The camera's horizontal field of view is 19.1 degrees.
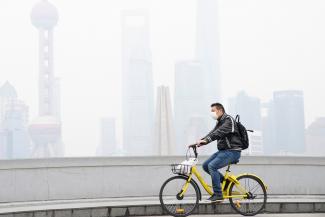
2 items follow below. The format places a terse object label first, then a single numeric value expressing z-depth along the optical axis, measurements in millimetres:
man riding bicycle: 12807
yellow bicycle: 12906
